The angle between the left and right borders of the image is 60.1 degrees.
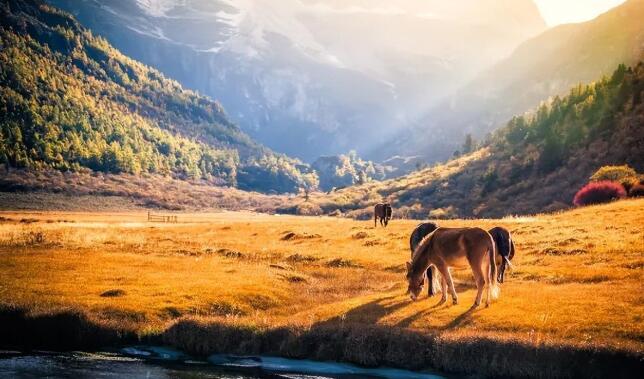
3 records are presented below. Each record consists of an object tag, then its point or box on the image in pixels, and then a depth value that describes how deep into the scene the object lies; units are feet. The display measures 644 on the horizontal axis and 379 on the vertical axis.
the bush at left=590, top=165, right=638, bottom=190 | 272.49
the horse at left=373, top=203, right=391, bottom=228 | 235.20
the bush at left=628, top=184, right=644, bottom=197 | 231.65
